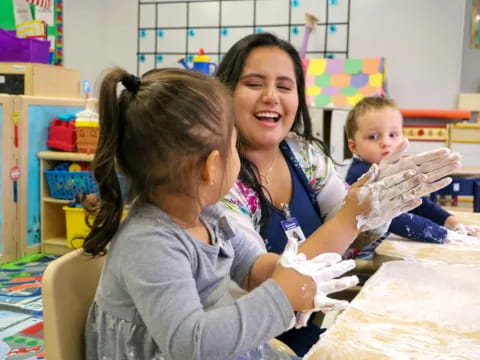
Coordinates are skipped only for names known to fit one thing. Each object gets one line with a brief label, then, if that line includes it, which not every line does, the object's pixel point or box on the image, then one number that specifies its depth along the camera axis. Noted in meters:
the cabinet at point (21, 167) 2.93
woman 1.23
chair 0.74
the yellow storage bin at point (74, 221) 3.09
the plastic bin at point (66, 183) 3.08
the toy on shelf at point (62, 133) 3.11
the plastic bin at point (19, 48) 3.23
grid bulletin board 4.45
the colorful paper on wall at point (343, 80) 4.09
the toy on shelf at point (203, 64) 3.47
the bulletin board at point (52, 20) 4.30
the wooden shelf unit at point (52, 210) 3.09
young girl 0.66
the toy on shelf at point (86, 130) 3.05
